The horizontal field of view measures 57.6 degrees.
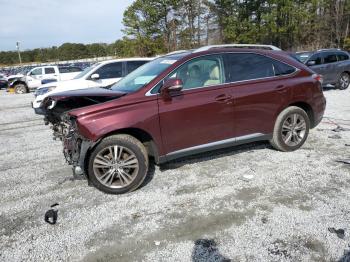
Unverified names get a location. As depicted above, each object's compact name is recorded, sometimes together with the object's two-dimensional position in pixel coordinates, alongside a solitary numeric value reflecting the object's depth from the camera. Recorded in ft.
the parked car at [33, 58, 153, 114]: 33.01
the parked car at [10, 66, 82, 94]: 65.57
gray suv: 41.16
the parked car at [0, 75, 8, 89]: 81.41
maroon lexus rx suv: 13.35
